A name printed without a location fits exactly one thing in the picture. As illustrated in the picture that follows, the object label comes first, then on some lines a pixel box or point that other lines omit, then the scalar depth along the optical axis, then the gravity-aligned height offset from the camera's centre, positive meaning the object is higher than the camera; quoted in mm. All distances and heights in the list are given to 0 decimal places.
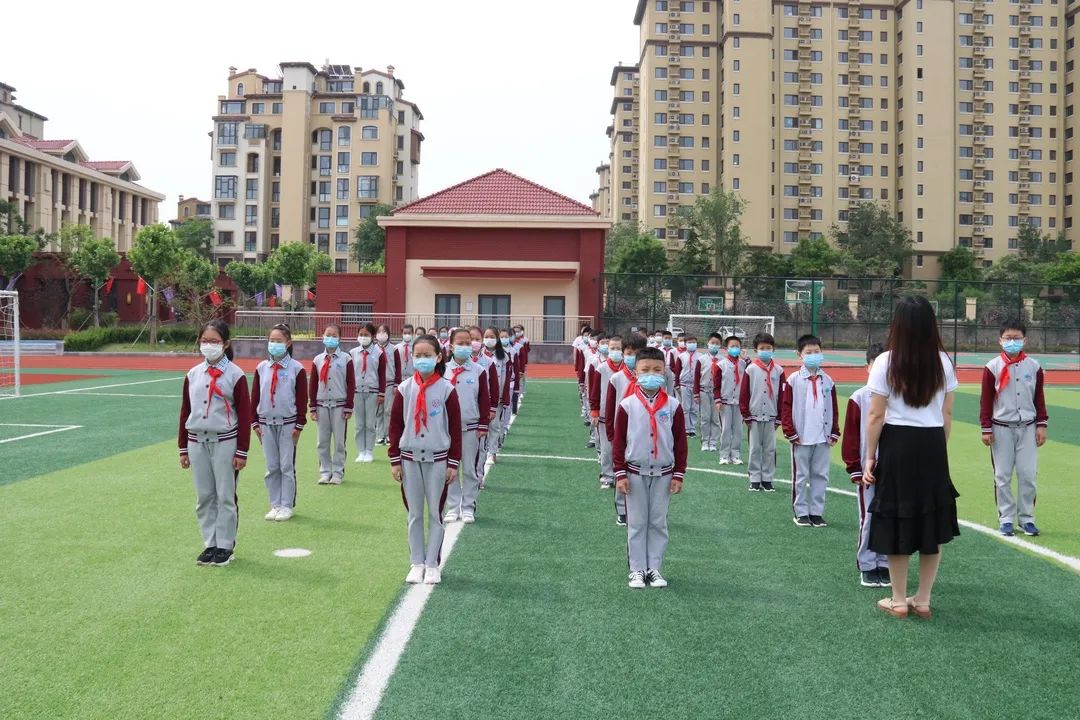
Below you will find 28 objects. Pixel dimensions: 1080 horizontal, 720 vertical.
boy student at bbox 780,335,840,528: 8648 -894
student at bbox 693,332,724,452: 14352 -1010
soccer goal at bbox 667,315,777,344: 36606 +775
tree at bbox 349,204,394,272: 79375 +8560
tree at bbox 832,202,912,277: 76650 +9383
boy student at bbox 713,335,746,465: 12508 -815
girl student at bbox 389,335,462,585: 6586 -829
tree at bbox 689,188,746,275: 72900 +9768
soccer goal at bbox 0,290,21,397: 21797 -891
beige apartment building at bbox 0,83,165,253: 67375 +12781
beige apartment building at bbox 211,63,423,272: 87188 +18214
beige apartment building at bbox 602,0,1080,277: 83438 +22224
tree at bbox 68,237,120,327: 50625 +4253
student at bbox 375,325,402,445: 13086 -544
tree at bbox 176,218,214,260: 86500 +9892
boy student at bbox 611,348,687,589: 6469 -902
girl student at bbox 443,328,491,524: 8781 -810
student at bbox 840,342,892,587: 6445 -952
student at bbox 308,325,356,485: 10766 -807
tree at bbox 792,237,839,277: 72375 +6941
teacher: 5438 -571
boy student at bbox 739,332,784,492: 10555 -804
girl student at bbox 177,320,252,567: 6980 -893
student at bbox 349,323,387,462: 12203 -611
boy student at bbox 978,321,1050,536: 8352 -759
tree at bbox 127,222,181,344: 45406 +4230
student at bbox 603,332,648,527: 7504 -449
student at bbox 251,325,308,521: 8797 -788
